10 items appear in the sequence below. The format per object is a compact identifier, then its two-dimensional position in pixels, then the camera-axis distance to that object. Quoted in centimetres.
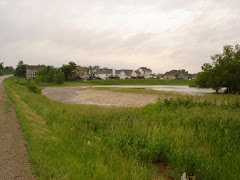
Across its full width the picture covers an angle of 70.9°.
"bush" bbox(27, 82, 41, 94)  3392
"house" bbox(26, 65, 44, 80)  11589
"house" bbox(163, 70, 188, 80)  13090
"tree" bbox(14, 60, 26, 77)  11019
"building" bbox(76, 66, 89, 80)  11382
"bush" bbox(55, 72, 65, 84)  7462
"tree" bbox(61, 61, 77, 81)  8769
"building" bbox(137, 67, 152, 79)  13769
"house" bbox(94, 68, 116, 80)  12618
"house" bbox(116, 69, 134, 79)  12900
